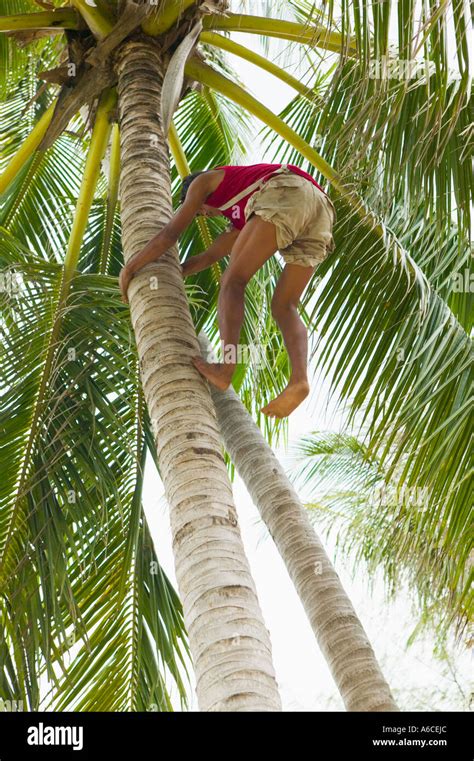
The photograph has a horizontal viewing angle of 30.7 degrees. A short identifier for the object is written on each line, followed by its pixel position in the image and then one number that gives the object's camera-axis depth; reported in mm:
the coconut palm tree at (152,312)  3176
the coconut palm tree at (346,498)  9247
